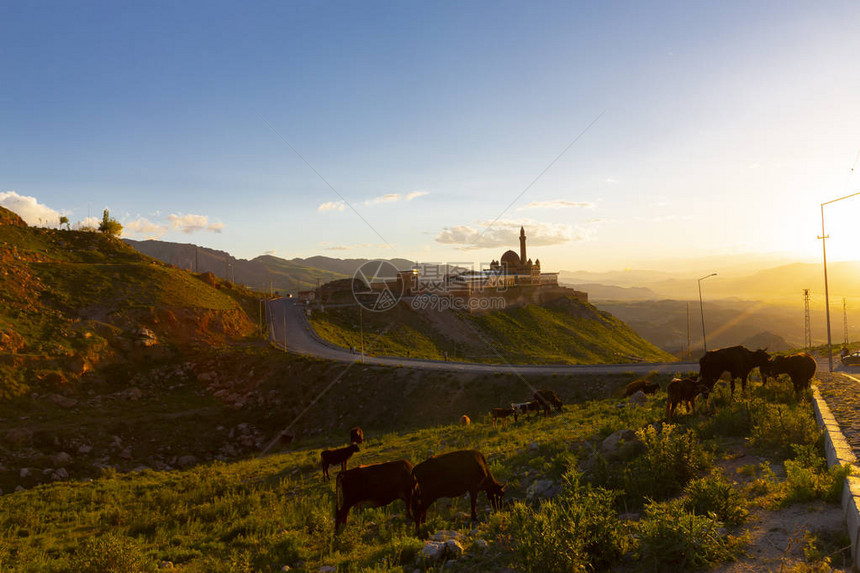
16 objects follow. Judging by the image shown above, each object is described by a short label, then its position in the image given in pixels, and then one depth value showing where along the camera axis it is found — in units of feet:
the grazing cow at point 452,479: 33.63
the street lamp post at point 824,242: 91.56
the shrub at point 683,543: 20.66
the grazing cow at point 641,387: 81.20
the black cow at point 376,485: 34.27
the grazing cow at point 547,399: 87.10
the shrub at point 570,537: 21.59
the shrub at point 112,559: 29.45
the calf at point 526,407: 86.57
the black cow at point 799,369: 50.44
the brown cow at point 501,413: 84.79
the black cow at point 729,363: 52.60
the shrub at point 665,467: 31.37
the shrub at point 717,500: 24.34
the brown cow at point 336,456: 58.08
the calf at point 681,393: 47.75
